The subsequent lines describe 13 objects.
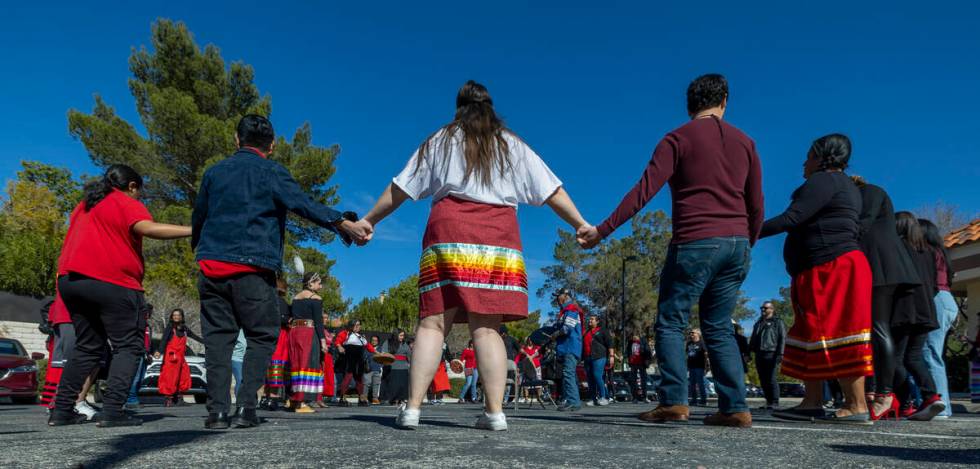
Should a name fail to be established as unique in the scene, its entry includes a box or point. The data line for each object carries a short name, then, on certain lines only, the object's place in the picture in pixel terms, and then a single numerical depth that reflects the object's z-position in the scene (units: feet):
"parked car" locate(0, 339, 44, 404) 40.65
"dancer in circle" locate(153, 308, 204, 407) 39.29
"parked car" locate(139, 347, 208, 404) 47.67
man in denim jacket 12.79
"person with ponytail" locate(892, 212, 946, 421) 16.94
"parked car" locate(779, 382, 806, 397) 100.32
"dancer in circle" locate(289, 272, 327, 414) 27.35
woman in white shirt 11.69
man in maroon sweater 13.08
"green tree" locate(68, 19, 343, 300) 95.20
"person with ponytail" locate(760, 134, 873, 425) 14.48
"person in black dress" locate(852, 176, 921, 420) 16.11
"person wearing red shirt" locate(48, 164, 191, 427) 14.62
